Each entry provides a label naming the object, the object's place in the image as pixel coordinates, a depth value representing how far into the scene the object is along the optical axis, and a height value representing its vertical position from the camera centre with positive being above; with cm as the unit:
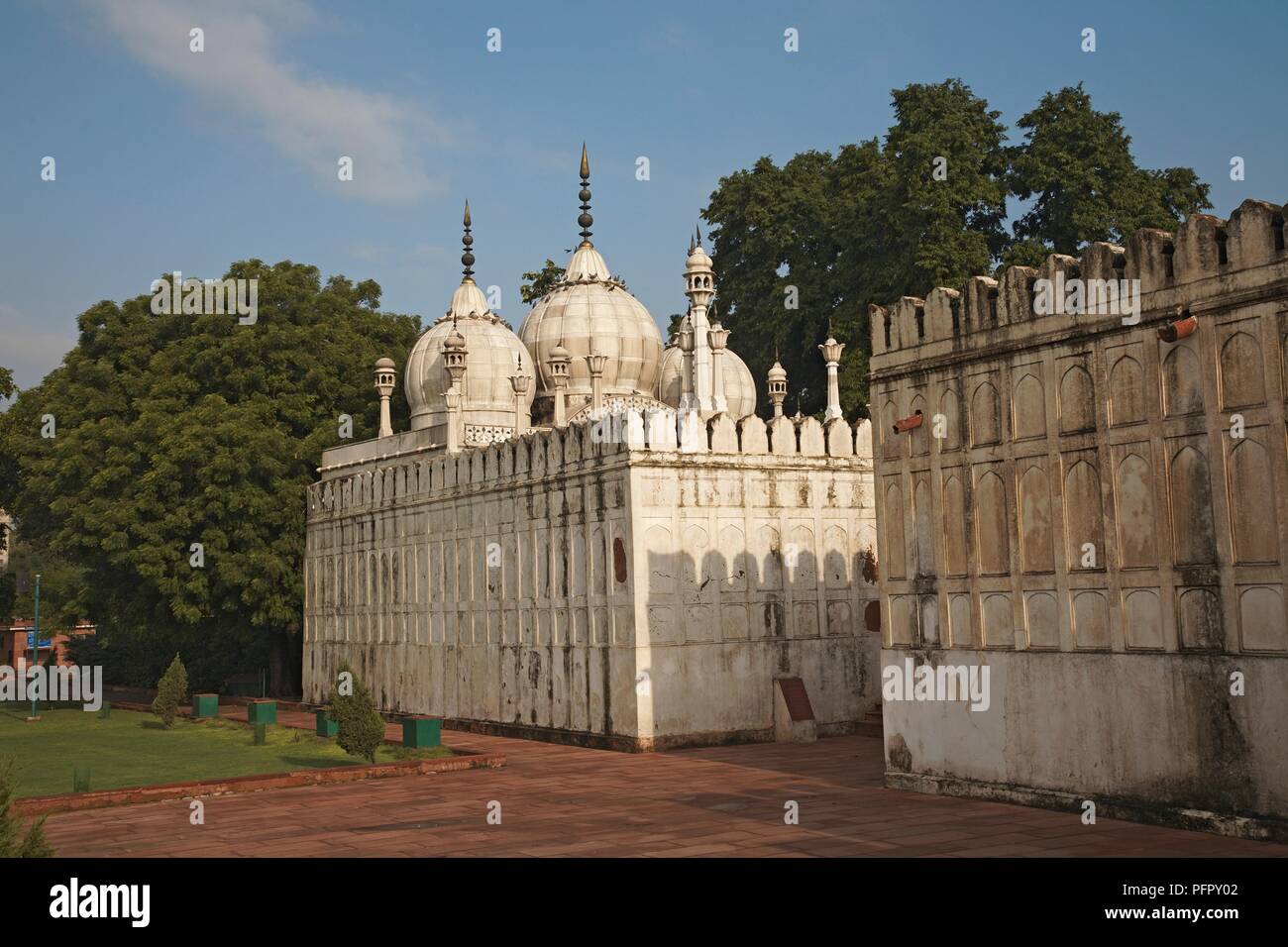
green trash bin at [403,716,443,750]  2511 -202
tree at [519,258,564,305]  6012 +1473
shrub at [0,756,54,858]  1050 -159
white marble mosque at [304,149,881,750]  2597 +87
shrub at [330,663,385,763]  2283 -170
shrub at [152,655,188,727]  3328 -161
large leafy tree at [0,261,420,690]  3912 +525
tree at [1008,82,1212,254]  4472 +1392
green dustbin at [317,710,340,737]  2931 -214
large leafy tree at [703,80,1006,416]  4478 +1380
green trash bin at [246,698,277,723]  3052 -188
